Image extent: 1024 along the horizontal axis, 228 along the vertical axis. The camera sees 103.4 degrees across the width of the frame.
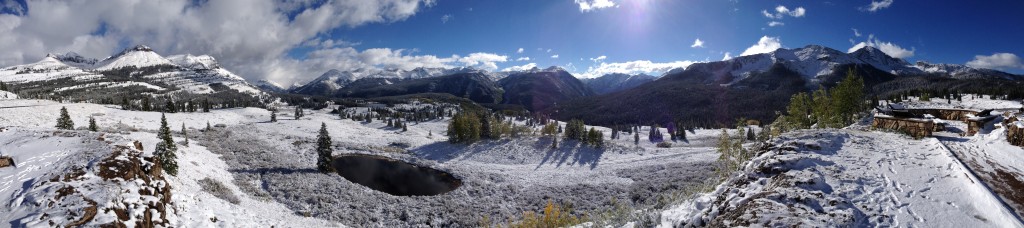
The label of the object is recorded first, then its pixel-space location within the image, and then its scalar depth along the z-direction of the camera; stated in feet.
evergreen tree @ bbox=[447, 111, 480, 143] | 246.47
